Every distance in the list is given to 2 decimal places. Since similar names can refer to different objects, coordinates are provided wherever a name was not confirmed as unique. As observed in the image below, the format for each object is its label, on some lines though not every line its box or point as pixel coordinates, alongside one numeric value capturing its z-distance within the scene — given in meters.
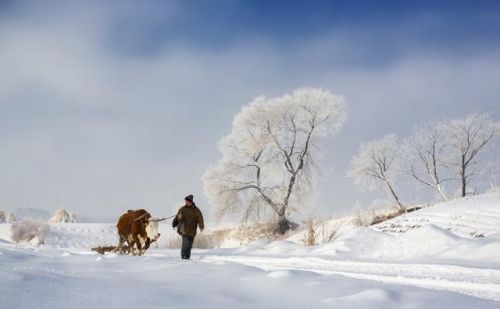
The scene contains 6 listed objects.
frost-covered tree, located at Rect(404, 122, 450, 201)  35.09
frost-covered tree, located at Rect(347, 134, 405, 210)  36.53
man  12.78
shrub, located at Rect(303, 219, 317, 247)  17.44
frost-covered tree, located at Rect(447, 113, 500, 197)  35.16
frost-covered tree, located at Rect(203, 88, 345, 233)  32.16
